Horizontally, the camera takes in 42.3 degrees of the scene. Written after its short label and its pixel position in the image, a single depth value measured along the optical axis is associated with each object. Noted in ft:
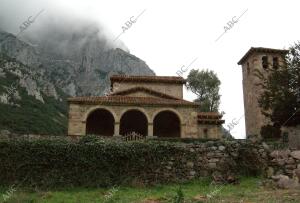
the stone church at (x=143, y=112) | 93.45
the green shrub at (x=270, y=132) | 101.09
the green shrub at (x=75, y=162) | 46.42
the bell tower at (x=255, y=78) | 125.70
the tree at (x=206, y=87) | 147.83
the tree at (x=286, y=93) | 78.84
